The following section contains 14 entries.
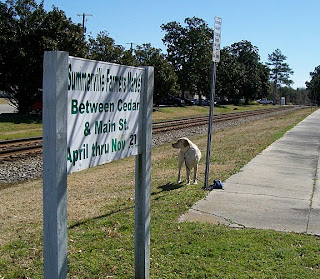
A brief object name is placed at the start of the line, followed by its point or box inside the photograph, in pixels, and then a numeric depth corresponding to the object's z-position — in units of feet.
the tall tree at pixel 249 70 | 276.41
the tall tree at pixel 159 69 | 138.26
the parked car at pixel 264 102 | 357.43
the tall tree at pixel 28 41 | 80.38
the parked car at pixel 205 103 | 220.60
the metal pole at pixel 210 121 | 24.58
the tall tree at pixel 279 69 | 432.66
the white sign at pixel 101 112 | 10.13
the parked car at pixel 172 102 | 181.45
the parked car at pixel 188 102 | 194.08
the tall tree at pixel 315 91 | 319.27
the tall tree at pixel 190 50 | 189.57
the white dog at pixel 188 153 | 25.45
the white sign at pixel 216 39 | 23.98
